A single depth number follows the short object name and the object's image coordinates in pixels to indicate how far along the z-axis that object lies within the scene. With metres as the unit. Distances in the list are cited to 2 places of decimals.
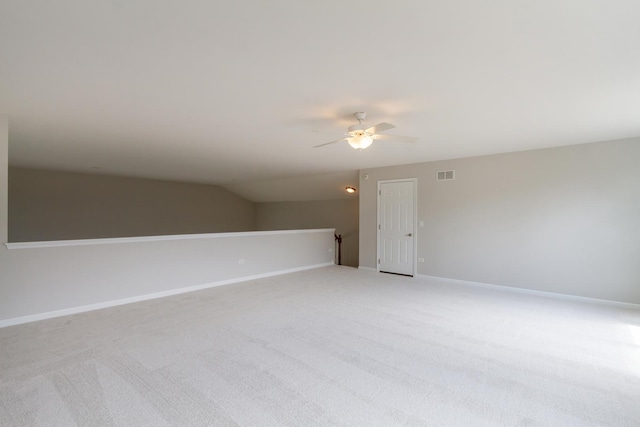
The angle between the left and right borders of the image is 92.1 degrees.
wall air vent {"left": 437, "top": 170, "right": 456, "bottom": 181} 5.70
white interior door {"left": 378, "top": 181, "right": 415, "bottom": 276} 6.23
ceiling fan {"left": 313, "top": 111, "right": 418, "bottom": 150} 3.15
